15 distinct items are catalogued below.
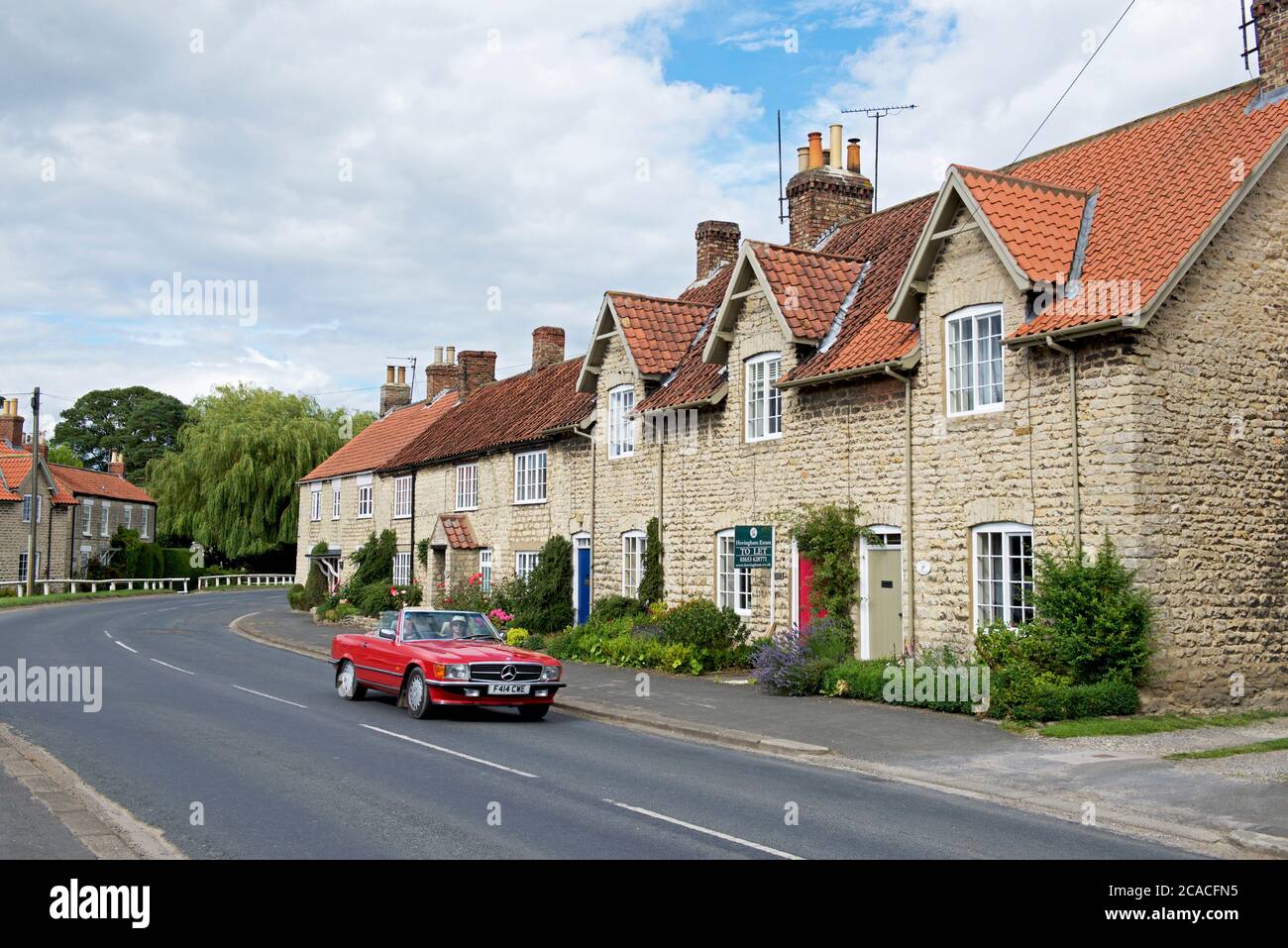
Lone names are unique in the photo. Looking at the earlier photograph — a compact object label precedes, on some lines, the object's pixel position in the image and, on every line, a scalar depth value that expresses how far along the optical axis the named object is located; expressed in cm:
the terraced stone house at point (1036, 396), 1512
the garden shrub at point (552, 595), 2834
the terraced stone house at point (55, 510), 5803
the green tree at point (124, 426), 9625
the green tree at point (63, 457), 8950
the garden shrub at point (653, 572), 2470
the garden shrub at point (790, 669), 1792
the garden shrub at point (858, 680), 1698
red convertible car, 1517
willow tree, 6213
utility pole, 4916
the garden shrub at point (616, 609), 2498
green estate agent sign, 2089
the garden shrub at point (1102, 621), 1443
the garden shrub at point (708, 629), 2161
